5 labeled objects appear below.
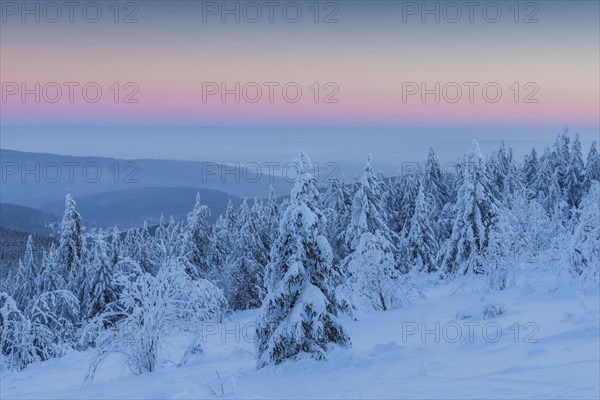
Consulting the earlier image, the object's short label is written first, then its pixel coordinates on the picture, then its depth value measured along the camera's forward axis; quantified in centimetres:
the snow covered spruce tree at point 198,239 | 4341
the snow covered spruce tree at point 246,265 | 4069
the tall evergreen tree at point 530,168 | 5662
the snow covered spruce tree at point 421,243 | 4081
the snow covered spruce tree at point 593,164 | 5266
